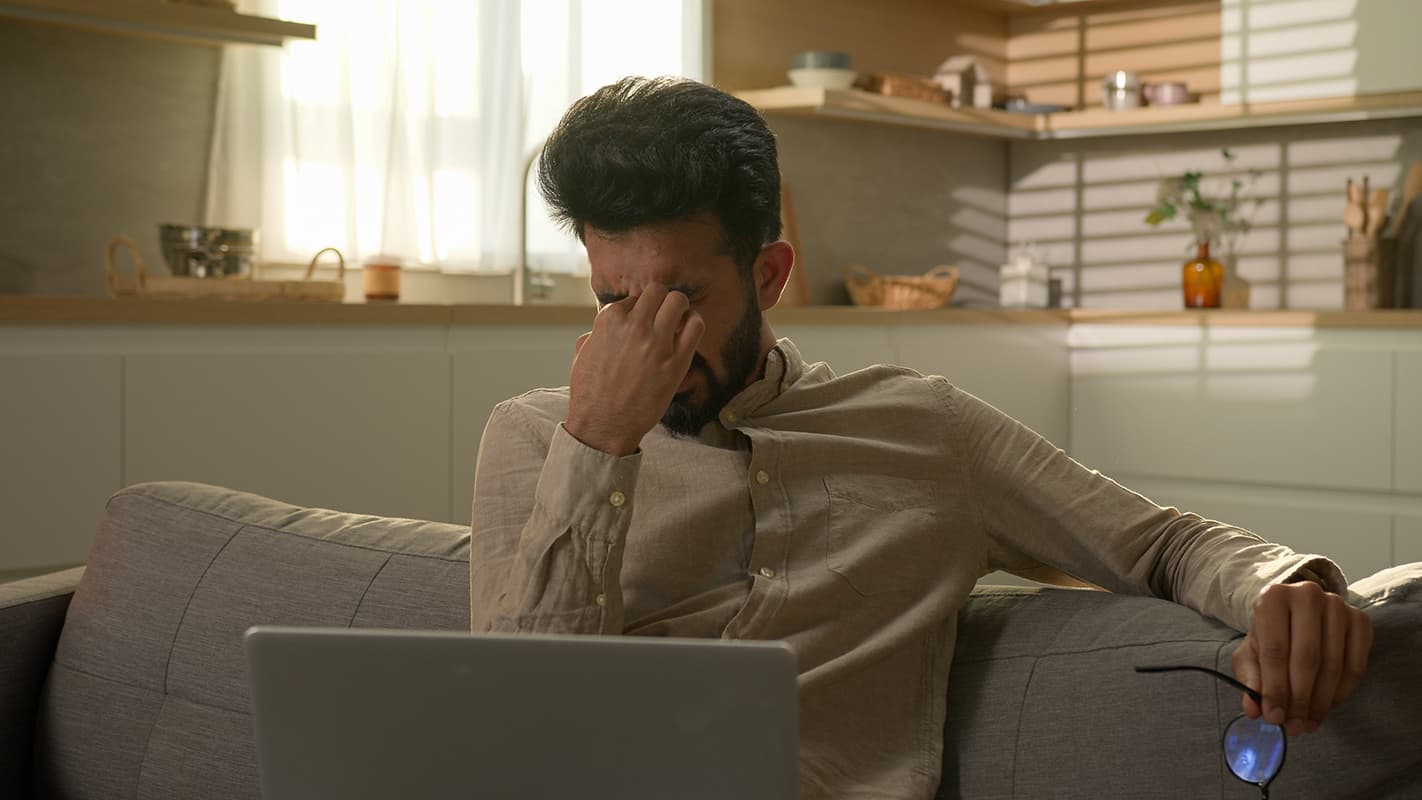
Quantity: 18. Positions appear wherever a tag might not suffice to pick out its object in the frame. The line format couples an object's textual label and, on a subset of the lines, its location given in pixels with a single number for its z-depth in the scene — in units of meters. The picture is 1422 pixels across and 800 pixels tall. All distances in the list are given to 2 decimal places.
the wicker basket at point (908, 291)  4.86
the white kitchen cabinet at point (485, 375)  3.48
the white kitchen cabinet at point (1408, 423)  4.39
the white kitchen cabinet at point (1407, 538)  4.38
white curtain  3.89
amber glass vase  5.28
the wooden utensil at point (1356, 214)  5.05
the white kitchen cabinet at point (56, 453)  2.83
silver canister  5.43
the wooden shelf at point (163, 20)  3.34
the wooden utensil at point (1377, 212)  5.01
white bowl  4.81
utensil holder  5.00
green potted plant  5.29
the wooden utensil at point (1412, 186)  5.05
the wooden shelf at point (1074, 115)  4.78
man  1.46
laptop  0.96
